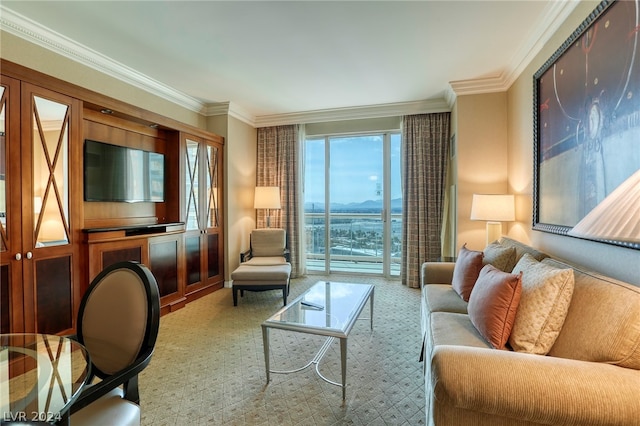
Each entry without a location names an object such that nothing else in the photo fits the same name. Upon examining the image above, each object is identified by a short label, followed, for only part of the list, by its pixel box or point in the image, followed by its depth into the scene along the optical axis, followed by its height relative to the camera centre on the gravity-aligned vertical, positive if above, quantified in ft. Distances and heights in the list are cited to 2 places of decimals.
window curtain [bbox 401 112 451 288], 14.05 +1.17
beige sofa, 3.19 -1.95
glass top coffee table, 6.25 -2.55
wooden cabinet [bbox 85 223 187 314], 8.80 -1.44
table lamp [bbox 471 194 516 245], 9.59 -0.08
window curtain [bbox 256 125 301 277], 16.30 +2.02
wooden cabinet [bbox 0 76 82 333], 6.97 +0.00
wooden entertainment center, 7.04 +0.00
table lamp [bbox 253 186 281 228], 15.37 +0.57
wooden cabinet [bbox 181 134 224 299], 12.44 -0.22
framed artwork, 2.87 +1.57
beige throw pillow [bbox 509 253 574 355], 4.46 -1.60
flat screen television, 9.33 +1.25
